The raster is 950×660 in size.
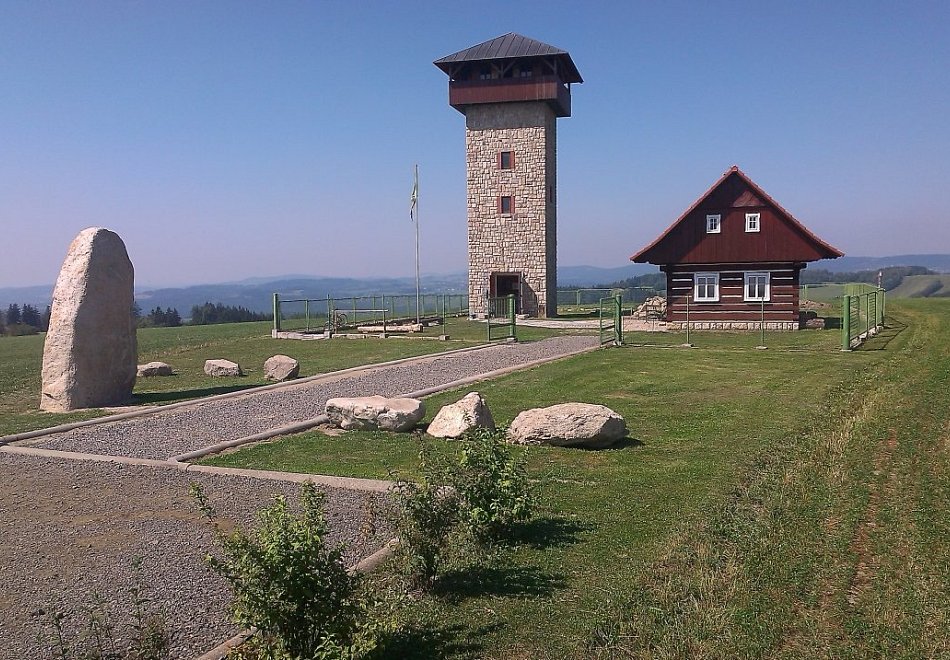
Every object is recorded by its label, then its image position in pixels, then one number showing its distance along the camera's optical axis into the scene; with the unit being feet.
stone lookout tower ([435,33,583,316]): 139.64
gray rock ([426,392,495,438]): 35.09
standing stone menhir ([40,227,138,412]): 49.52
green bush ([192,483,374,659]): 14.14
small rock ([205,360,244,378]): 67.26
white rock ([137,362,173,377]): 68.59
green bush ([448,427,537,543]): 22.08
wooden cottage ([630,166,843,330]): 106.93
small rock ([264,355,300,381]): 61.72
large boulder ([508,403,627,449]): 33.88
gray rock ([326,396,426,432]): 38.78
